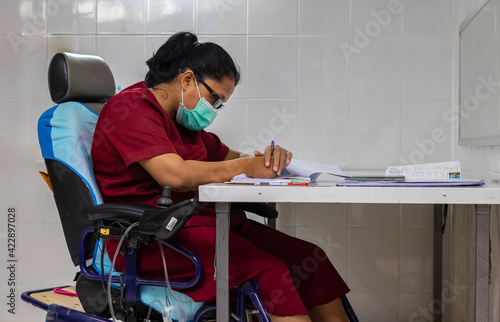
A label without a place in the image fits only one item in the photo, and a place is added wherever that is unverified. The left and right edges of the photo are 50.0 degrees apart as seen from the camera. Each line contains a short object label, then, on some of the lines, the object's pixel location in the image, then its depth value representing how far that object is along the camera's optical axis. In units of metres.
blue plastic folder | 1.21
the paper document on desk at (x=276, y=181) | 1.26
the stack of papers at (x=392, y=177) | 1.24
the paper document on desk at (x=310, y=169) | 1.50
